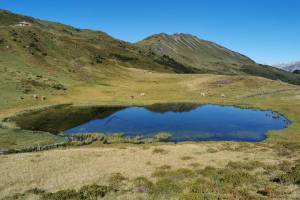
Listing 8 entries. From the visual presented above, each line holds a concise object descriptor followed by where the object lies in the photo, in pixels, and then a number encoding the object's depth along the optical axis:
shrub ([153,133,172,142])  36.53
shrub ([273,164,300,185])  19.95
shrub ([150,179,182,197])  18.51
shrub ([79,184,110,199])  18.33
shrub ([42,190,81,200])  18.18
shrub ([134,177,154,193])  19.20
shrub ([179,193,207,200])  15.99
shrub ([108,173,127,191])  20.07
